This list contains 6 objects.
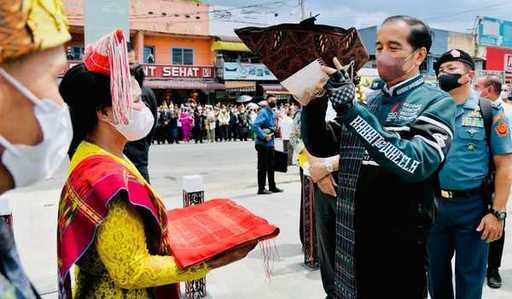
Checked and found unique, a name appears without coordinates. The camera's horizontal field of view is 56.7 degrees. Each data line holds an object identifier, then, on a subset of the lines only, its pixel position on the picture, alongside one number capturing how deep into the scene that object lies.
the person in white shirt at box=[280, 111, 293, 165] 11.01
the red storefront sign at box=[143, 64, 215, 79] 27.23
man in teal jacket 1.94
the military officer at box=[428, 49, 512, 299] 2.94
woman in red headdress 1.44
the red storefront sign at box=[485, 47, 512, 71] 30.72
